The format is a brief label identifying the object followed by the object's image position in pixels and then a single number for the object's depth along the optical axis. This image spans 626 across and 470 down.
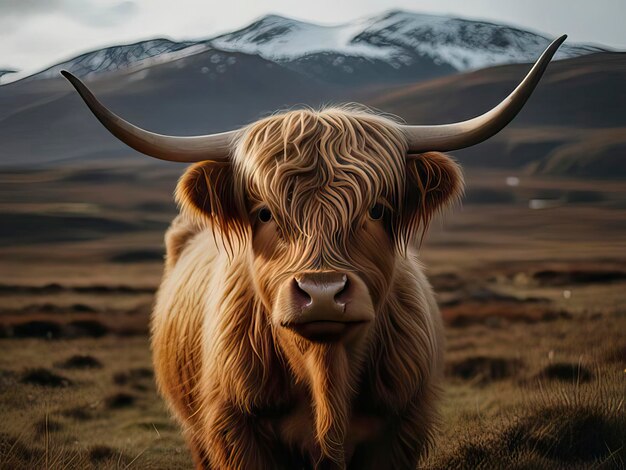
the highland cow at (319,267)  2.73
